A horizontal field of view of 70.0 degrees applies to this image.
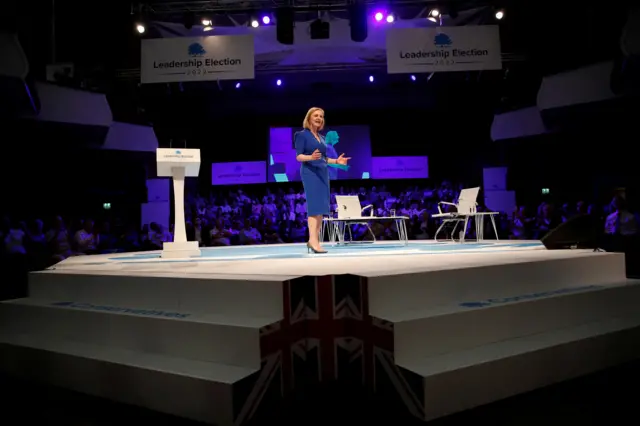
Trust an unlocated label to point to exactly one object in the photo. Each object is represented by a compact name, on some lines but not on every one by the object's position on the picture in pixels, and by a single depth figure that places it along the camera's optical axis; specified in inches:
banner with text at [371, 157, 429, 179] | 553.3
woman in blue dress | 190.2
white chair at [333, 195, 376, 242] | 255.1
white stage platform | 92.6
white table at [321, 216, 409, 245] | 242.5
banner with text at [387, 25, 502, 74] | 332.2
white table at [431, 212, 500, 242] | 243.6
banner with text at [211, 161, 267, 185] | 556.7
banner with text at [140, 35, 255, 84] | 337.1
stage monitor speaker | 175.8
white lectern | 192.7
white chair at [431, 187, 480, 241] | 248.0
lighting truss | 347.6
